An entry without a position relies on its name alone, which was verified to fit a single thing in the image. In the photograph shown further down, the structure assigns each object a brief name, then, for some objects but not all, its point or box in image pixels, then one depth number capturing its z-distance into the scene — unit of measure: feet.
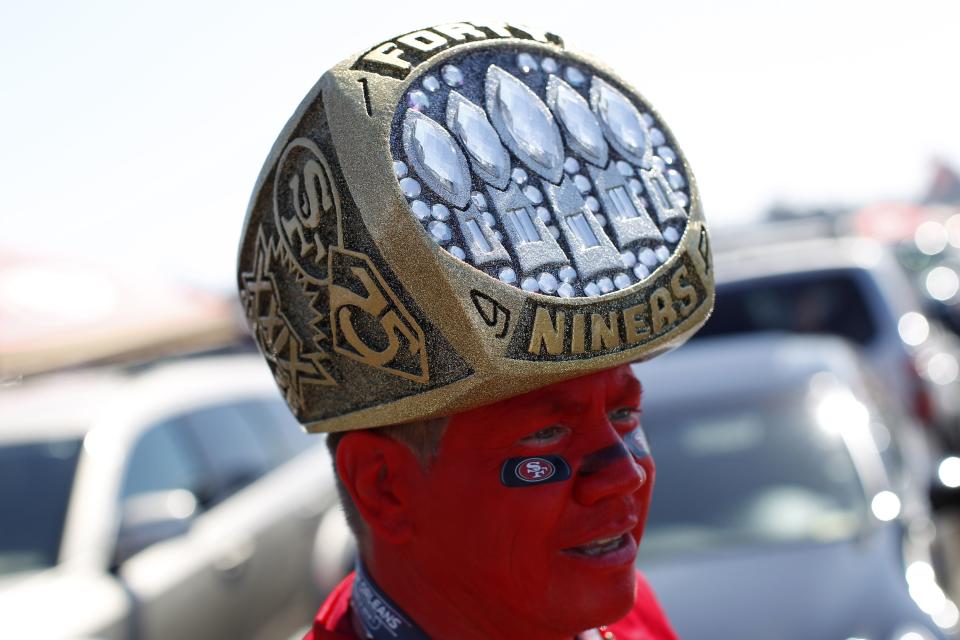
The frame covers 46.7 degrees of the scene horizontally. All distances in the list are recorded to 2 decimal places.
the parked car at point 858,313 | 20.70
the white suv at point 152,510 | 13.15
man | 4.54
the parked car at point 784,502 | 11.24
